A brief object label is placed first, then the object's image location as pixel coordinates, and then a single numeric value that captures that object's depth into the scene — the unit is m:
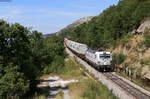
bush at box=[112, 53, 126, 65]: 54.21
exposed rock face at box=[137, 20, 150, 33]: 64.44
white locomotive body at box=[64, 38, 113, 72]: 48.41
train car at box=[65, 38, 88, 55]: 71.56
